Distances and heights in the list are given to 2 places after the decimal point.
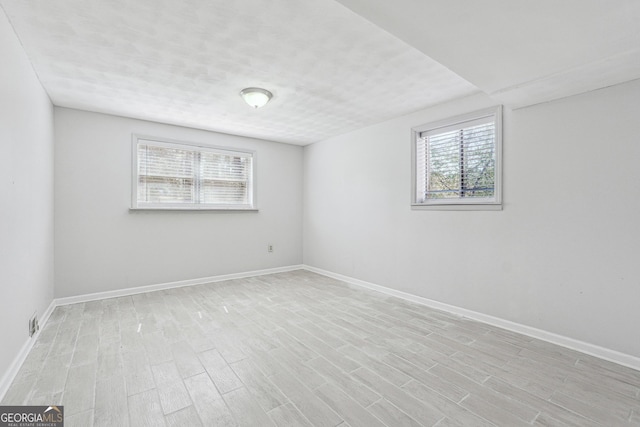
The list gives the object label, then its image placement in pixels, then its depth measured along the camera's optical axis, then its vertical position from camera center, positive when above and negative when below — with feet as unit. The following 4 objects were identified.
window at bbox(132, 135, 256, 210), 13.87 +1.87
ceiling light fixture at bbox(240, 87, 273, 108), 10.05 +4.15
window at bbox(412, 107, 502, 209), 10.18 +1.97
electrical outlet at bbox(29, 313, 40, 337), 8.14 -3.35
